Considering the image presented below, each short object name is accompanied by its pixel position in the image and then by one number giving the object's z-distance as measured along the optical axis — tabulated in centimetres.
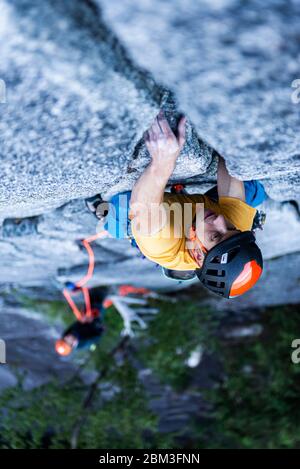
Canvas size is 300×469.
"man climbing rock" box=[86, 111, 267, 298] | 195
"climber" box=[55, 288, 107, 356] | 443
